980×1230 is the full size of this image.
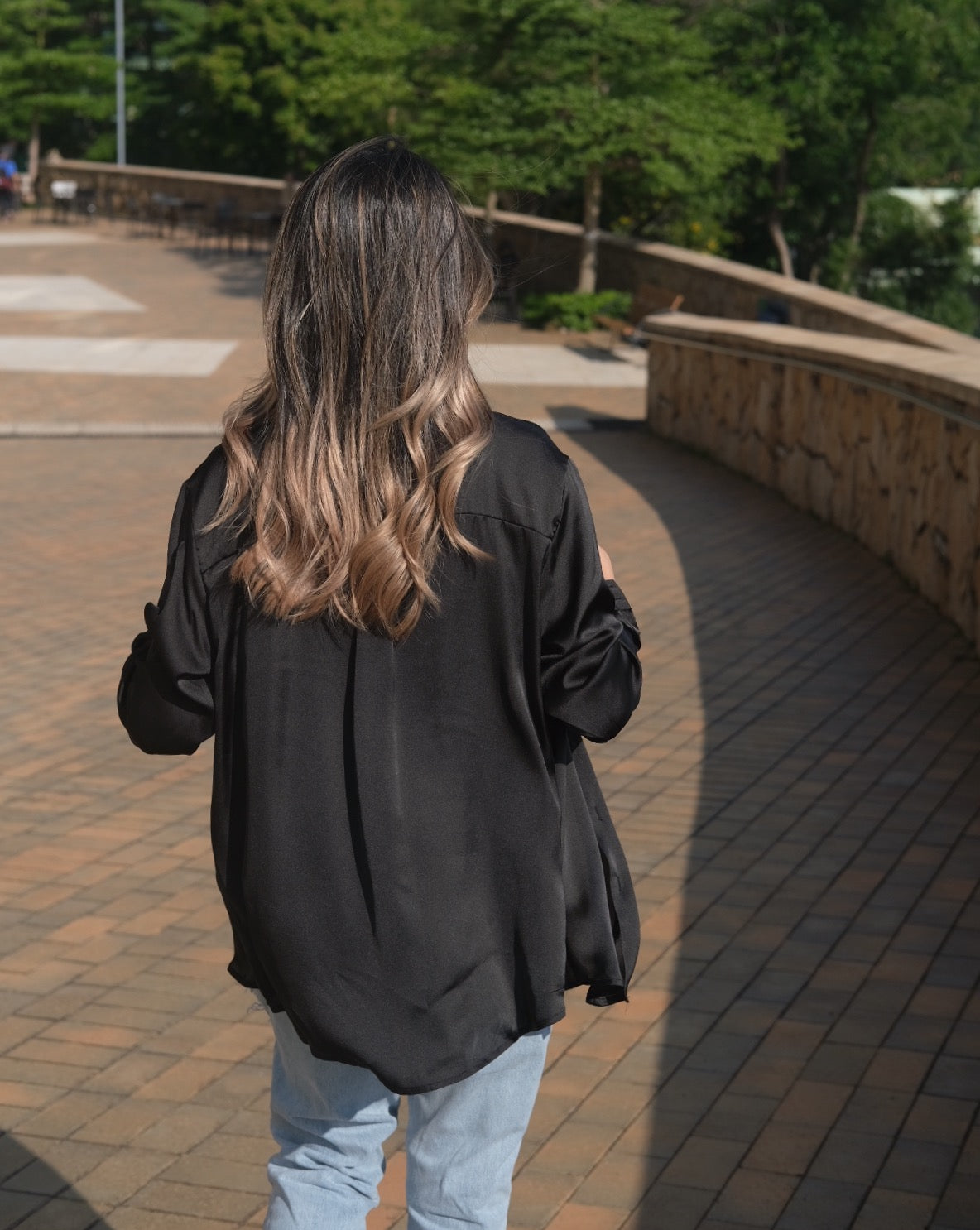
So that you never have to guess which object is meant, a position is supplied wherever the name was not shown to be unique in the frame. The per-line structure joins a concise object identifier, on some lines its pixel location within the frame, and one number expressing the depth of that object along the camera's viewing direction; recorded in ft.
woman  6.12
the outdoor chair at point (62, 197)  138.51
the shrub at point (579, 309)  72.18
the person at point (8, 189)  139.64
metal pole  157.69
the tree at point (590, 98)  67.82
